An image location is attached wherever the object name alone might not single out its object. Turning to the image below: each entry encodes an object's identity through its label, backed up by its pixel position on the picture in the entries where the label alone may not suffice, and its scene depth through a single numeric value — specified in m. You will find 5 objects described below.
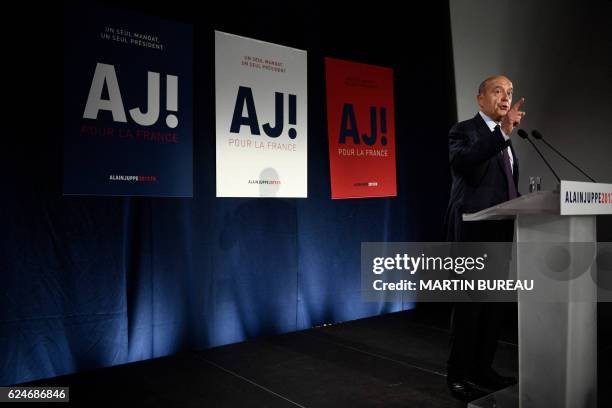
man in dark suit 2.31
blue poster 2.84
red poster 3.99
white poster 3.40
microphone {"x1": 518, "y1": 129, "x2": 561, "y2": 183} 2.03
